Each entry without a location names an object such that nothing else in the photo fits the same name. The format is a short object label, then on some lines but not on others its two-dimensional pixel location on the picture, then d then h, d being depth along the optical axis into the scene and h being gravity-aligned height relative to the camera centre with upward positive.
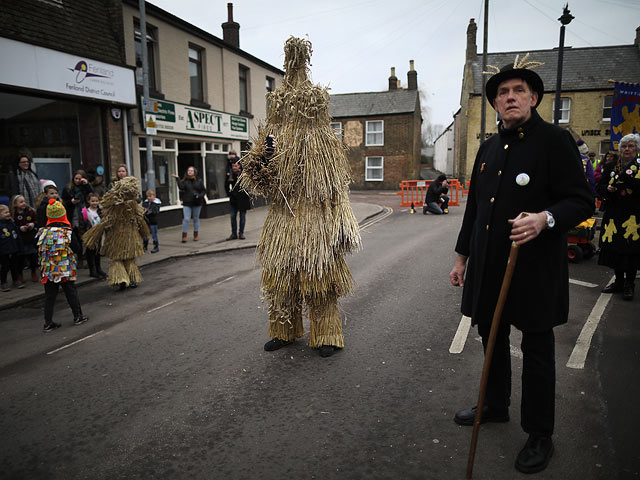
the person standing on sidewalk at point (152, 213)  10.57 -0.79
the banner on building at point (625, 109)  9.81 +1.45
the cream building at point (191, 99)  13.55 +2.83
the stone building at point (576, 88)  29.88 +5.86
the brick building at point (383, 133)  33.78 +3.35
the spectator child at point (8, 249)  7.25 -1.10
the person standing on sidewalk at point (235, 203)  11.67 -0.63
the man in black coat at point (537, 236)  2.68 -0.32
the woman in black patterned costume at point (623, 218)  5.90 -0.56
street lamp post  12.66 +3.92
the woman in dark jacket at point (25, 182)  8.97 -0.04
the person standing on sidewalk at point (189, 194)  11.52 -0.38
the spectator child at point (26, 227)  7.72 -0.80
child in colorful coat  5.54 -0.97
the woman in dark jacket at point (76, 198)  8.42 -0.34
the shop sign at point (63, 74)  9.42 +2.48
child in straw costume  7.18 -0.81
